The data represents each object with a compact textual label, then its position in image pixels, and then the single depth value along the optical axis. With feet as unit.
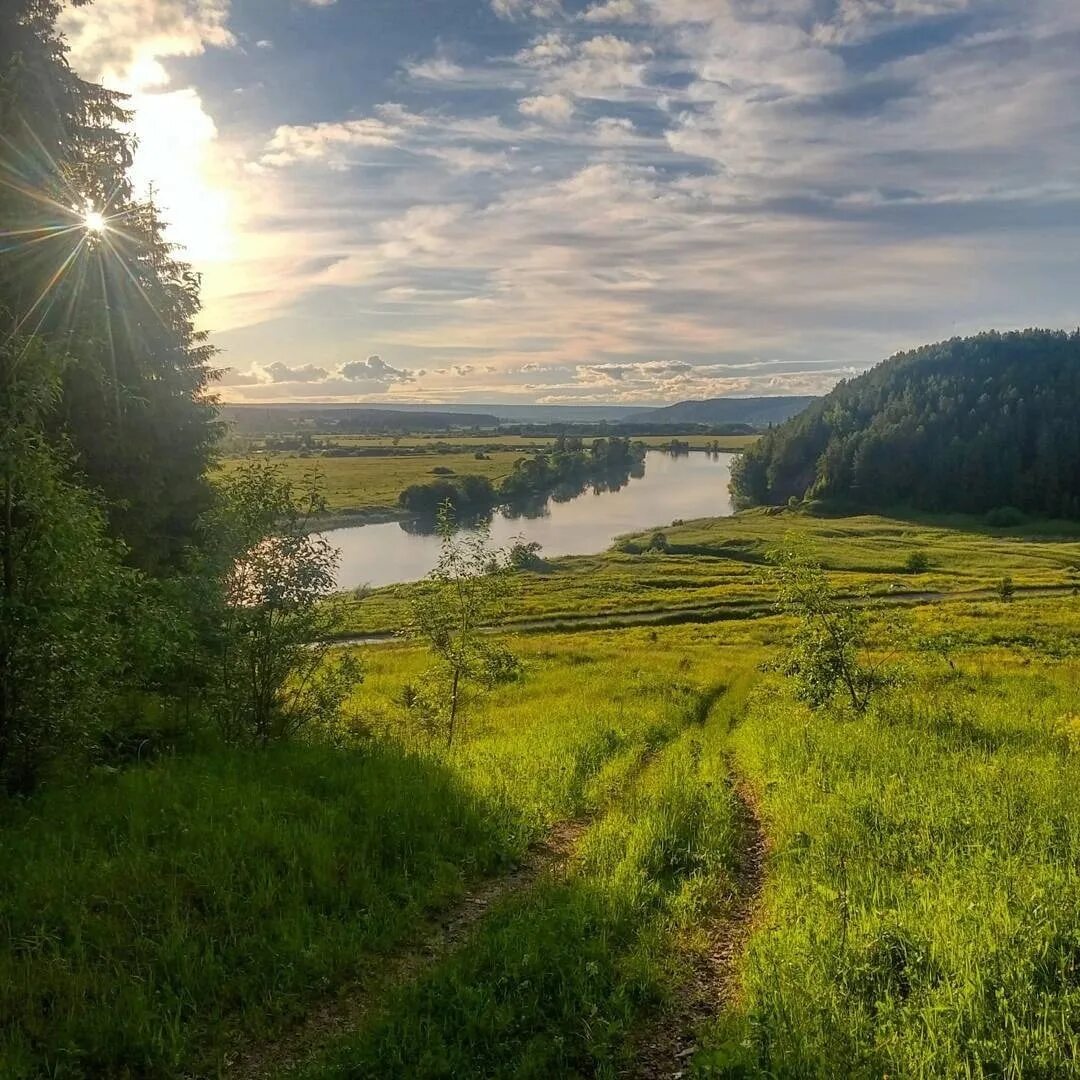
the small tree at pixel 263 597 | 41.34
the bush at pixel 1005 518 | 428.97
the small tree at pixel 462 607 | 57.72
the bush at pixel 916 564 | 261.03
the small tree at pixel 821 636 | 56.49
